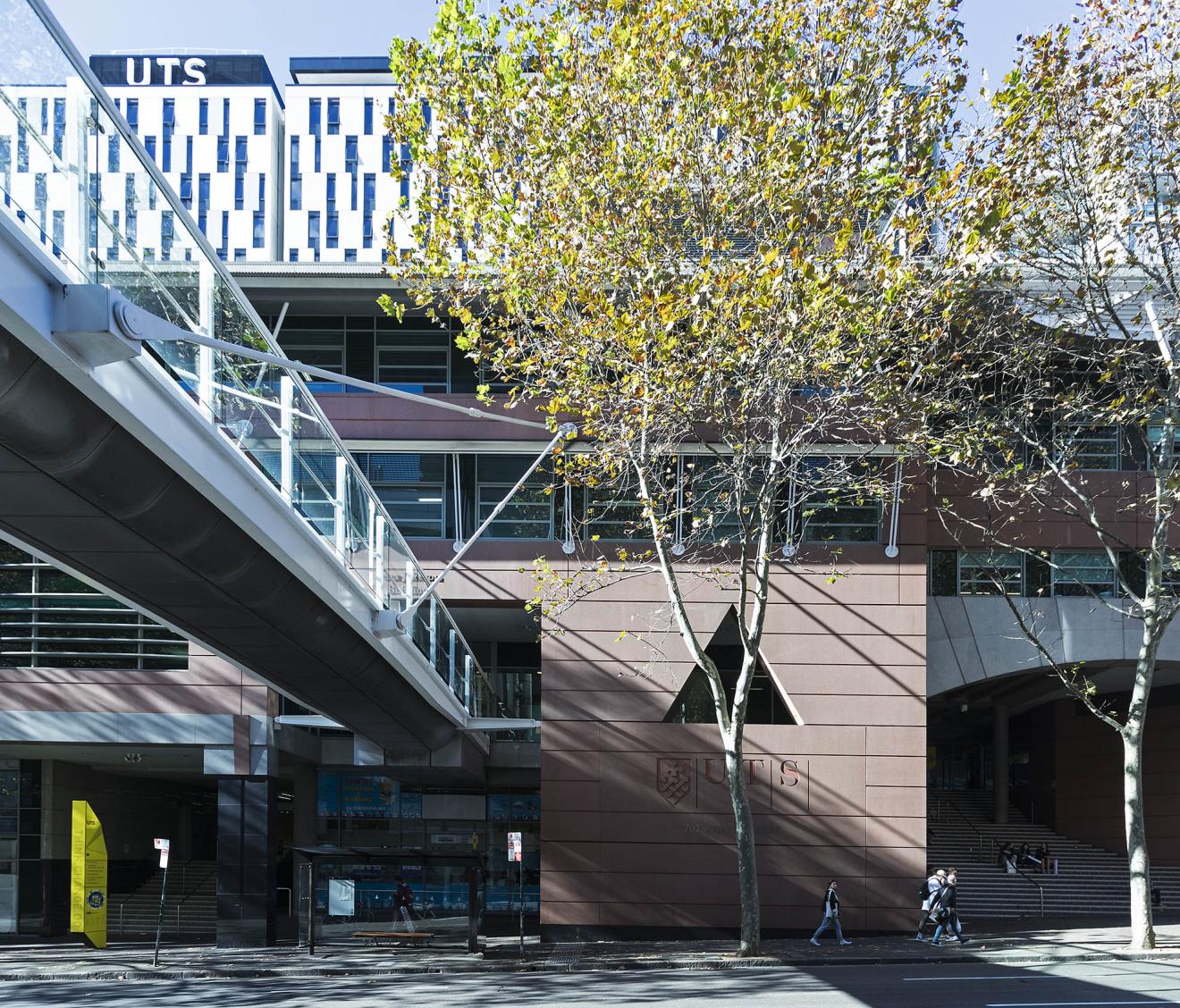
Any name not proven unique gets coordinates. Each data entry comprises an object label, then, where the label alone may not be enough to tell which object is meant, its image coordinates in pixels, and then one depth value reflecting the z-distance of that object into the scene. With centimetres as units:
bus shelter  2489
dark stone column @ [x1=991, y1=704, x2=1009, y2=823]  4478
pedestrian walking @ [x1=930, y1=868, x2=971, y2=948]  2450
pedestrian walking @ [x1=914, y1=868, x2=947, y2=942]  2470
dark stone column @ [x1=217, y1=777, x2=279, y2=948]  2605
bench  2514
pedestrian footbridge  776
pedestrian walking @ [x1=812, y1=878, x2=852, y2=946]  2509
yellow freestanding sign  2505
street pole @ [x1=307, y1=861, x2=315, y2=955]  2416
